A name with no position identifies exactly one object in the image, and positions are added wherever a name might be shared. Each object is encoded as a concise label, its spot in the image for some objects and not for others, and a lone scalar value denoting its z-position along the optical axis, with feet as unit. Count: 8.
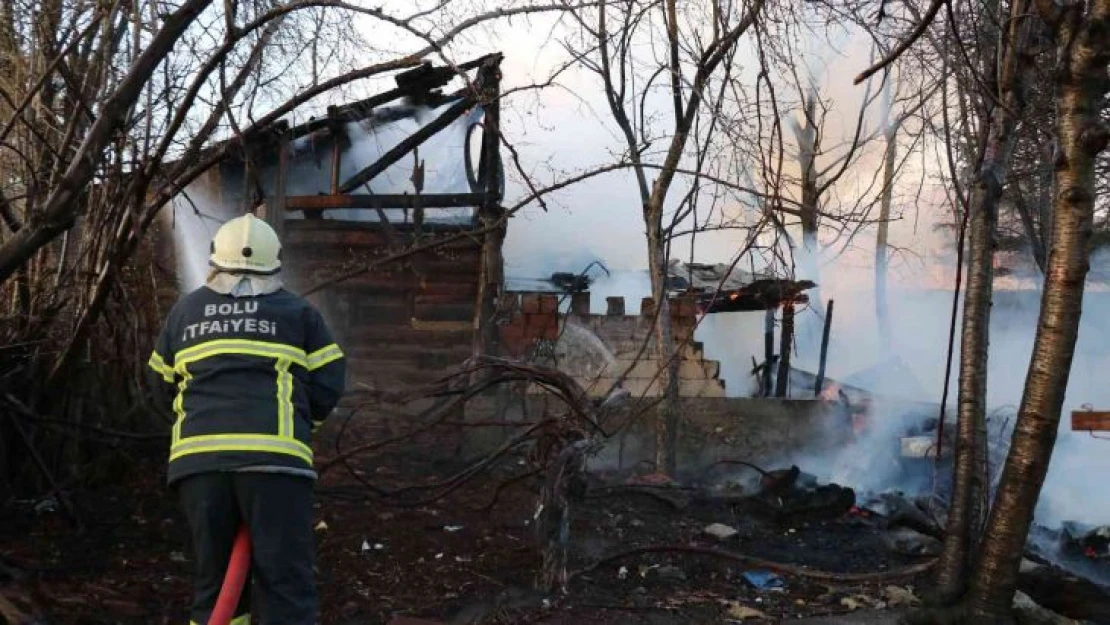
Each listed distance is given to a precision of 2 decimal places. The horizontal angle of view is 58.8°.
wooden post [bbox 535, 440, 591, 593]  17.44
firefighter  12.12
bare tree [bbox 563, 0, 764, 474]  28.12
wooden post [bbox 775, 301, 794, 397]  41.04
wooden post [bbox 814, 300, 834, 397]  44.26
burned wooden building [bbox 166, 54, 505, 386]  37.93
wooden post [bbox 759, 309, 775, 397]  46.47
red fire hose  11.90
